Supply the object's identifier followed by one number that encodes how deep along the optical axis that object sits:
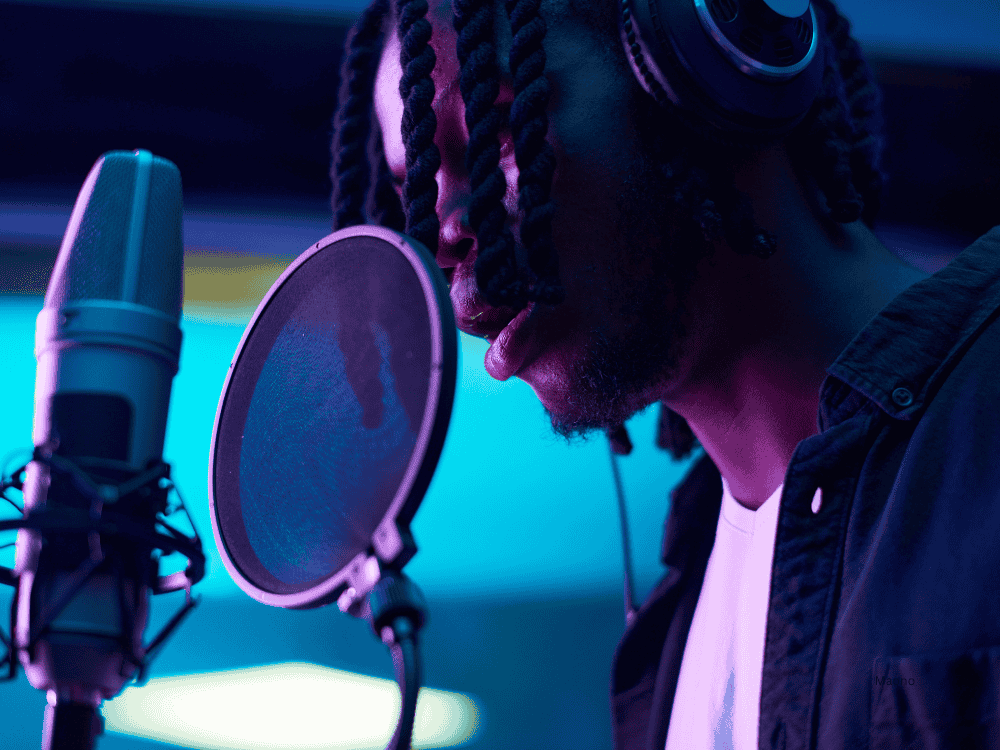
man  0.72
